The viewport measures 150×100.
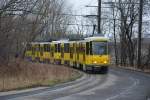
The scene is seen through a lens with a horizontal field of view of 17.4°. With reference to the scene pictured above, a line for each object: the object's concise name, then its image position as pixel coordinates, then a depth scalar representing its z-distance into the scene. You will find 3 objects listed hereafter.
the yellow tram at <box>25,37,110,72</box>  44.28
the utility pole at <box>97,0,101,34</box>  60.97
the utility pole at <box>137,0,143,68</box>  51.99
